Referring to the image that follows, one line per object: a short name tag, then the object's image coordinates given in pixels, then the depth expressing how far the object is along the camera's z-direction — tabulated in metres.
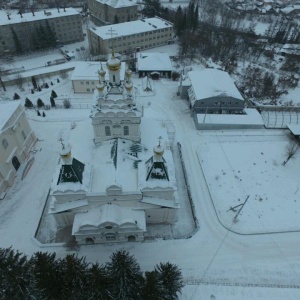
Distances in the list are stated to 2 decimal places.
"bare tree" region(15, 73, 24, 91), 50.97
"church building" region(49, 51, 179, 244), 24.80
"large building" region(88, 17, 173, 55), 64.12
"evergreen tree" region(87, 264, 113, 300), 19.77
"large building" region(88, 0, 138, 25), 78.88
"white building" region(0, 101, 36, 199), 31.02
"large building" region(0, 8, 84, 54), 66.06
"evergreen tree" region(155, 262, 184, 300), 20.39
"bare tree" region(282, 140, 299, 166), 35.91
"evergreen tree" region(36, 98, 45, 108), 44.94
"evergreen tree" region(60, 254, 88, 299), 19.95
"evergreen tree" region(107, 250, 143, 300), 20.22
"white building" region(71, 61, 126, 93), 48.53
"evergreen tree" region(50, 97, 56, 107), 44.97
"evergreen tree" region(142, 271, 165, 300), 19.33
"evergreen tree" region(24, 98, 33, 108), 44.72
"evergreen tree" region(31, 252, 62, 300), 19.64
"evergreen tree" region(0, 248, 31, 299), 19.83
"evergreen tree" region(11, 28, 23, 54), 65.30
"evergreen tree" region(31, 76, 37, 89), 50.38
